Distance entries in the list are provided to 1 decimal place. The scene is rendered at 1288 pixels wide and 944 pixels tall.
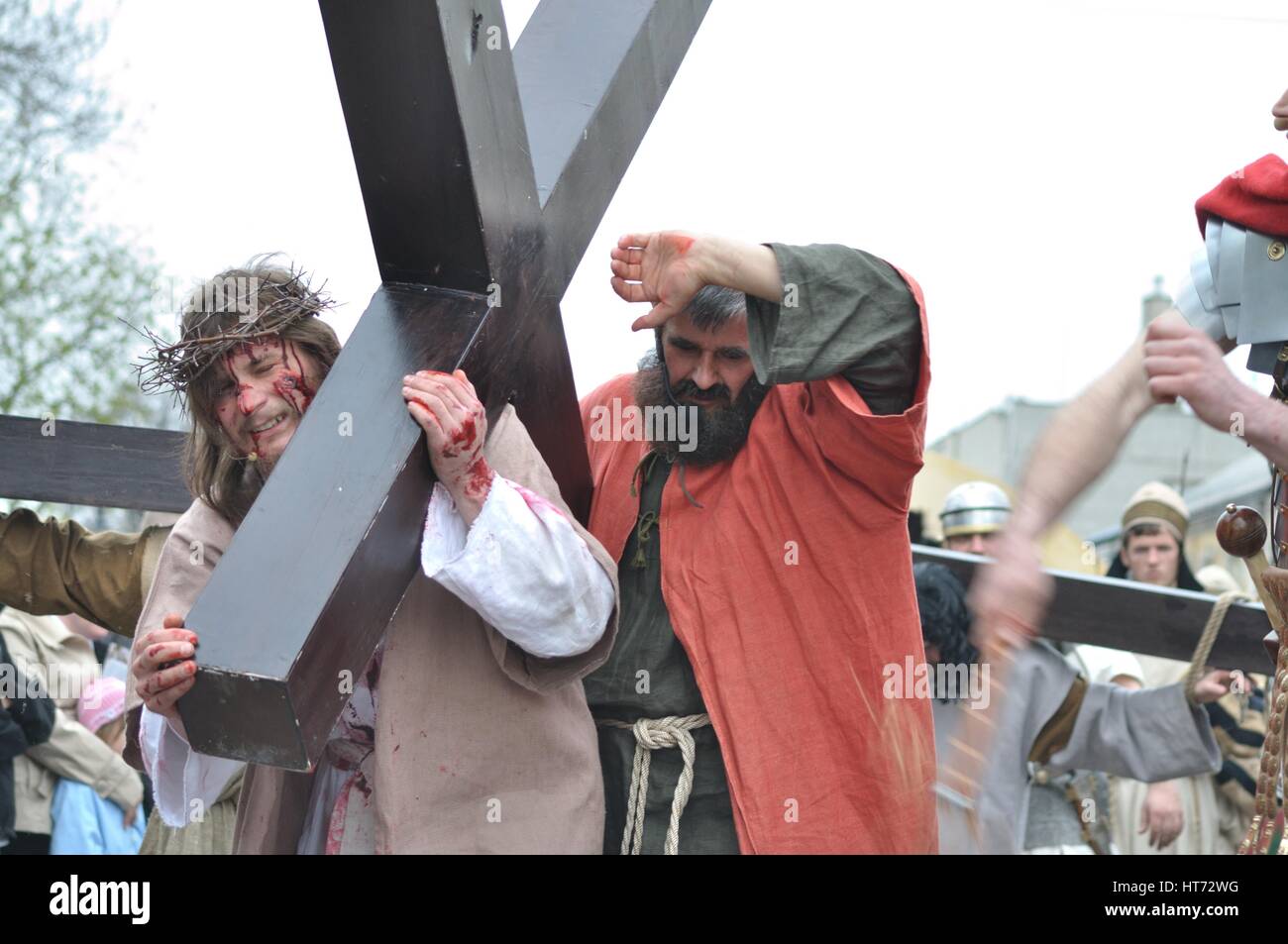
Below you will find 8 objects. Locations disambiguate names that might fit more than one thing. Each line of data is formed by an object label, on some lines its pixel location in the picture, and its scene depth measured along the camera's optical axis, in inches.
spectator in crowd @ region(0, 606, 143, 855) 212.5
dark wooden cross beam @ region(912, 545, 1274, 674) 159.5
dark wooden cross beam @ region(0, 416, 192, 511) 145.5
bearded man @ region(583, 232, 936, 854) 99.0
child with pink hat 214.4
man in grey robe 172.4
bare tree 405.4
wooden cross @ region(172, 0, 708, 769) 82.0
